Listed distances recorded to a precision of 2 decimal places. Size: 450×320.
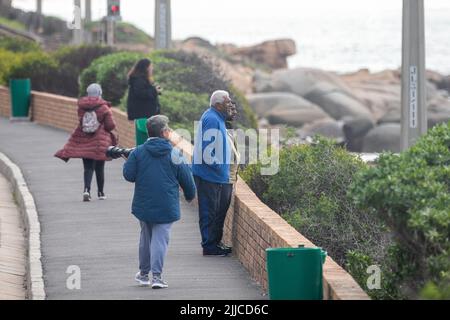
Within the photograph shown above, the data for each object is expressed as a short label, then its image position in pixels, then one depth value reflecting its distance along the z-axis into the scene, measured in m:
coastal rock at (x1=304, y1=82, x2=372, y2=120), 63.72
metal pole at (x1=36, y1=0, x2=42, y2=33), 78.25
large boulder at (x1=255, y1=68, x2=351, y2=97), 67.62
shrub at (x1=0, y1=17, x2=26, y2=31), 75.42
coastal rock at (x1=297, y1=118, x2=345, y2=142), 58.91
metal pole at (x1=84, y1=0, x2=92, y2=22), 59.26
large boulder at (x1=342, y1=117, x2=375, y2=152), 60.56
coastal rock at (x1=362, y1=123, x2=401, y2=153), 59.09
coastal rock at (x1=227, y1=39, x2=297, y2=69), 87.75
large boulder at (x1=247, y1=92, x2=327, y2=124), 61.66
